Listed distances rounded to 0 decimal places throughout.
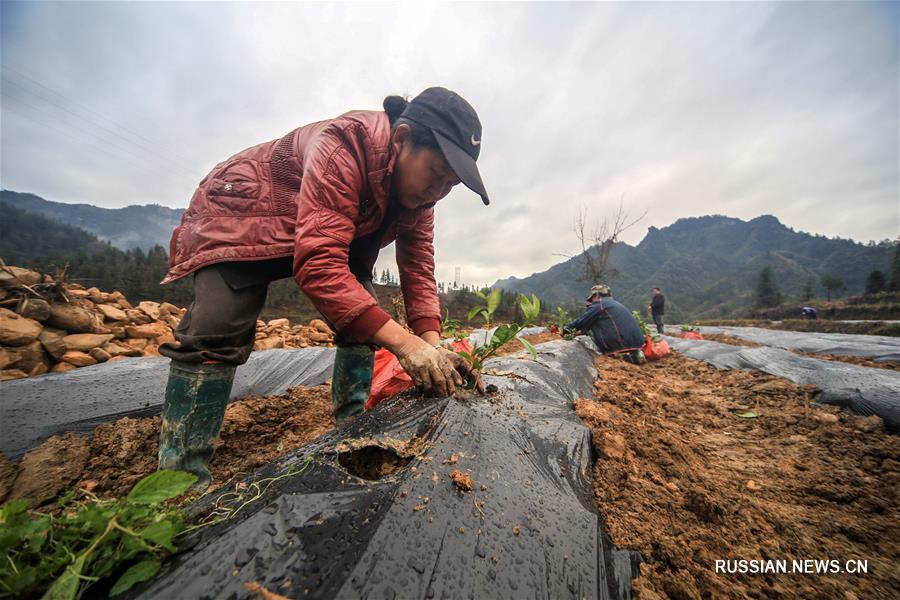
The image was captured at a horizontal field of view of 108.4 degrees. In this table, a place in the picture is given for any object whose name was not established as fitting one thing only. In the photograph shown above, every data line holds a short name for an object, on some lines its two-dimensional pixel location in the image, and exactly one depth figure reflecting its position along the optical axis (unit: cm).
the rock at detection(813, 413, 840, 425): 173
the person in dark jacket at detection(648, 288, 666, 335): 1034
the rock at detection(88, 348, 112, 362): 247
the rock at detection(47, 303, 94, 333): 250
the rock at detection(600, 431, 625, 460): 114
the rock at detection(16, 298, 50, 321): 233
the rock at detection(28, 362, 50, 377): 214
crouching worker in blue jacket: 421
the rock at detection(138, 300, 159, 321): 380
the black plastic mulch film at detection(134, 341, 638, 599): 54
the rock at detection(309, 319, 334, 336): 506
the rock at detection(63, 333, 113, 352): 242
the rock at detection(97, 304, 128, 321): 309
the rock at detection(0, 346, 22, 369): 203
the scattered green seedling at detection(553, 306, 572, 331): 517
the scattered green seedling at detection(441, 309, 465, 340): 290
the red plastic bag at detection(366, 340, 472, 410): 160
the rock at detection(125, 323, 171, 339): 312
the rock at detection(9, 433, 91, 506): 139
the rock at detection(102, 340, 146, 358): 259
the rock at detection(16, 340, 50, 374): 213
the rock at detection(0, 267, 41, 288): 235
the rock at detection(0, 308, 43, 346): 210
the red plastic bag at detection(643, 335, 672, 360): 464
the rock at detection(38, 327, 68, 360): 229
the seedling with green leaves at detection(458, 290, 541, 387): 140
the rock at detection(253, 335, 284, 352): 368
